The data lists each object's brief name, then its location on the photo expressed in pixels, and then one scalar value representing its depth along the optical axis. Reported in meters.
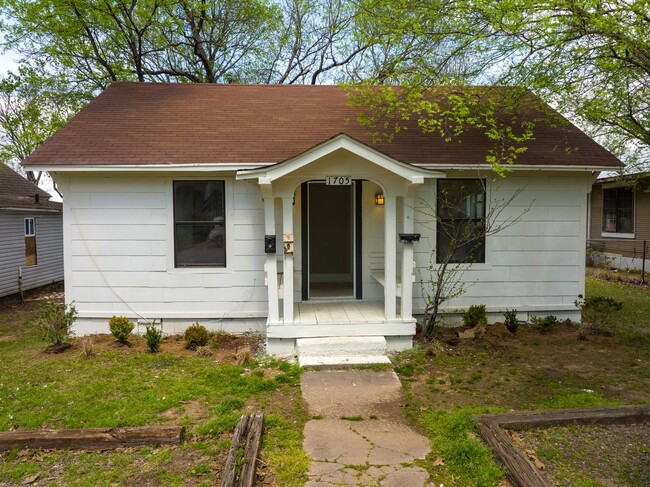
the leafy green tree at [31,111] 17.91
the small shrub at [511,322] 7.57
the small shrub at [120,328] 7.02
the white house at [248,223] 7.54
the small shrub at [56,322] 7.02
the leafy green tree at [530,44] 6.24
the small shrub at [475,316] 7.68
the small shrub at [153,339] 6.75
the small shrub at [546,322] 7.76
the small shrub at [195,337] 6.98
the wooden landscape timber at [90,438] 3.91
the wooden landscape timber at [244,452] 3.31
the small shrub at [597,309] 7.81
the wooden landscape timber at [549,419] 3.86
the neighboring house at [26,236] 13.14
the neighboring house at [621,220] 16.20
